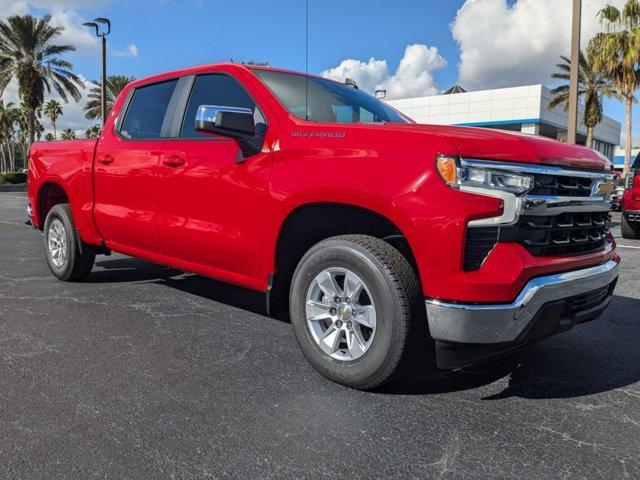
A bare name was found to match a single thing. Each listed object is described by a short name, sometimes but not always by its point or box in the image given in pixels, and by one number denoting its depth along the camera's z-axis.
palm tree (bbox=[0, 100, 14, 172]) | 73.19
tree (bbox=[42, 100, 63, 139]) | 82.75
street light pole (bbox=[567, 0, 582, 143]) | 10.41
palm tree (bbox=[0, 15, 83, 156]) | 33.50
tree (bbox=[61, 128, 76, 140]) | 90.79
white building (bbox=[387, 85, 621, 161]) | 37.12
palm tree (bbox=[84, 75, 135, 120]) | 39.66
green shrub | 36.59
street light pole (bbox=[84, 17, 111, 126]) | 19.84
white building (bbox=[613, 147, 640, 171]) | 72.44
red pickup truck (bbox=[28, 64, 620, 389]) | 2.70
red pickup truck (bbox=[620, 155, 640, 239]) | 9.77
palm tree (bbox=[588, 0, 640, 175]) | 25.42
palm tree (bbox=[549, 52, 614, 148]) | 33.28
